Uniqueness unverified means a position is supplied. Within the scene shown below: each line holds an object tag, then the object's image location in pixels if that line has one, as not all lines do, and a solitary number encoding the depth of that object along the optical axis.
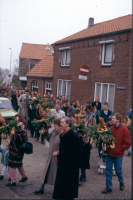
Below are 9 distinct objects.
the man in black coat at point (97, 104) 12.02
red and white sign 14.87
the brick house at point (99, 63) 14.20
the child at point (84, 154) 5.96
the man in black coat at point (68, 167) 4.37
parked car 11.27
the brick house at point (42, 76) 24.00
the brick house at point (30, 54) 42.41
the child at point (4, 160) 5.85
